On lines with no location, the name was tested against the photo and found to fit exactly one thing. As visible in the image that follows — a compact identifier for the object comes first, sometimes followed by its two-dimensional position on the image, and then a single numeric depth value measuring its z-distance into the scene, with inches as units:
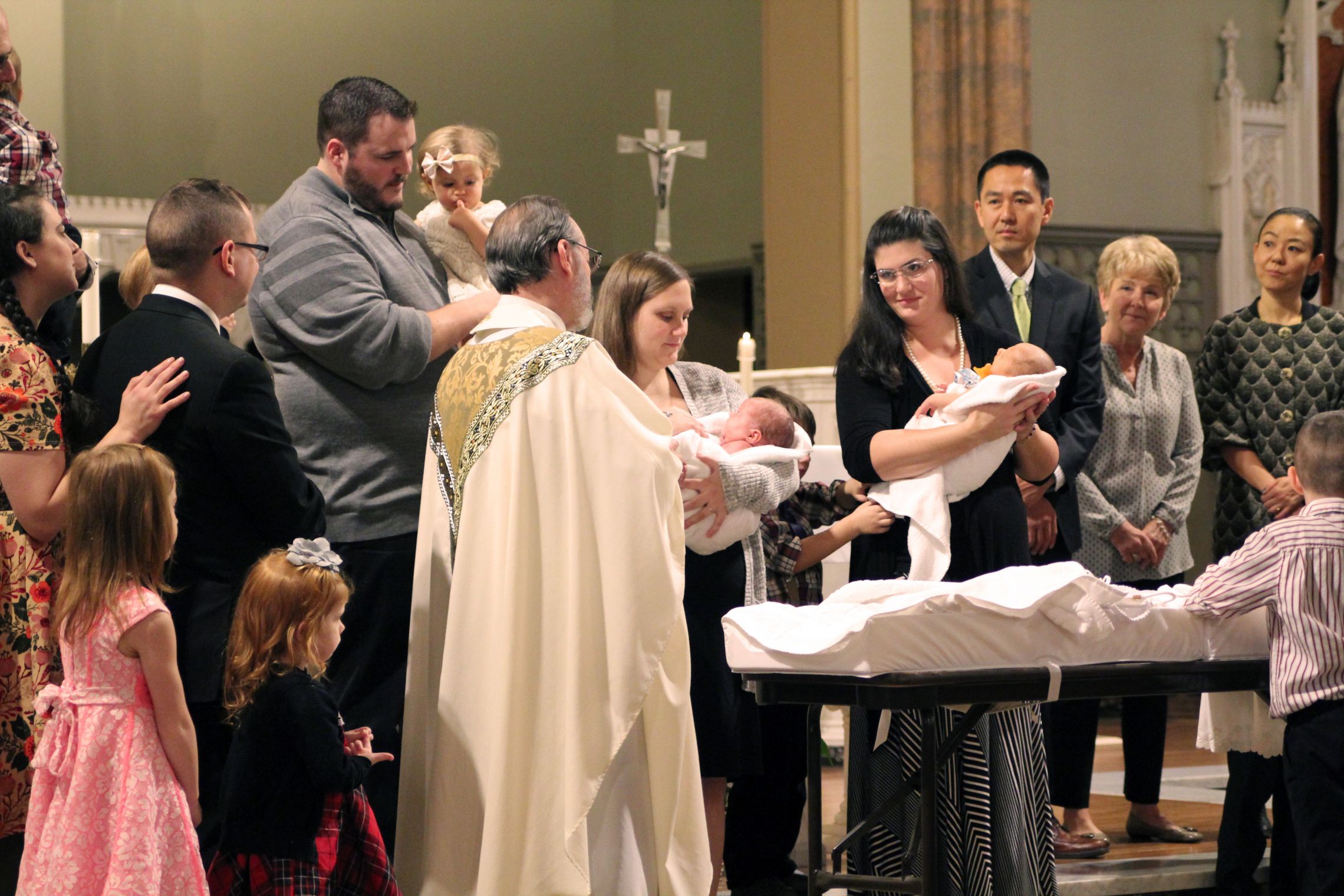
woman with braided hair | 247.2
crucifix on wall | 780.6
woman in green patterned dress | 414.0
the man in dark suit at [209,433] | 249.7
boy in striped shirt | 286.0
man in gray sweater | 281.2
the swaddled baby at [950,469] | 294.1
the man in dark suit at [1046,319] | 348.8
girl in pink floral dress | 228.3
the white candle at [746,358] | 420.1
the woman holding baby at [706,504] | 289.5
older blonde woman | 396.8
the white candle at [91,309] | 368.2
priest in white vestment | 256.9
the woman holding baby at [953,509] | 288.9
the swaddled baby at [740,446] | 289.7
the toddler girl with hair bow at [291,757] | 234.6
